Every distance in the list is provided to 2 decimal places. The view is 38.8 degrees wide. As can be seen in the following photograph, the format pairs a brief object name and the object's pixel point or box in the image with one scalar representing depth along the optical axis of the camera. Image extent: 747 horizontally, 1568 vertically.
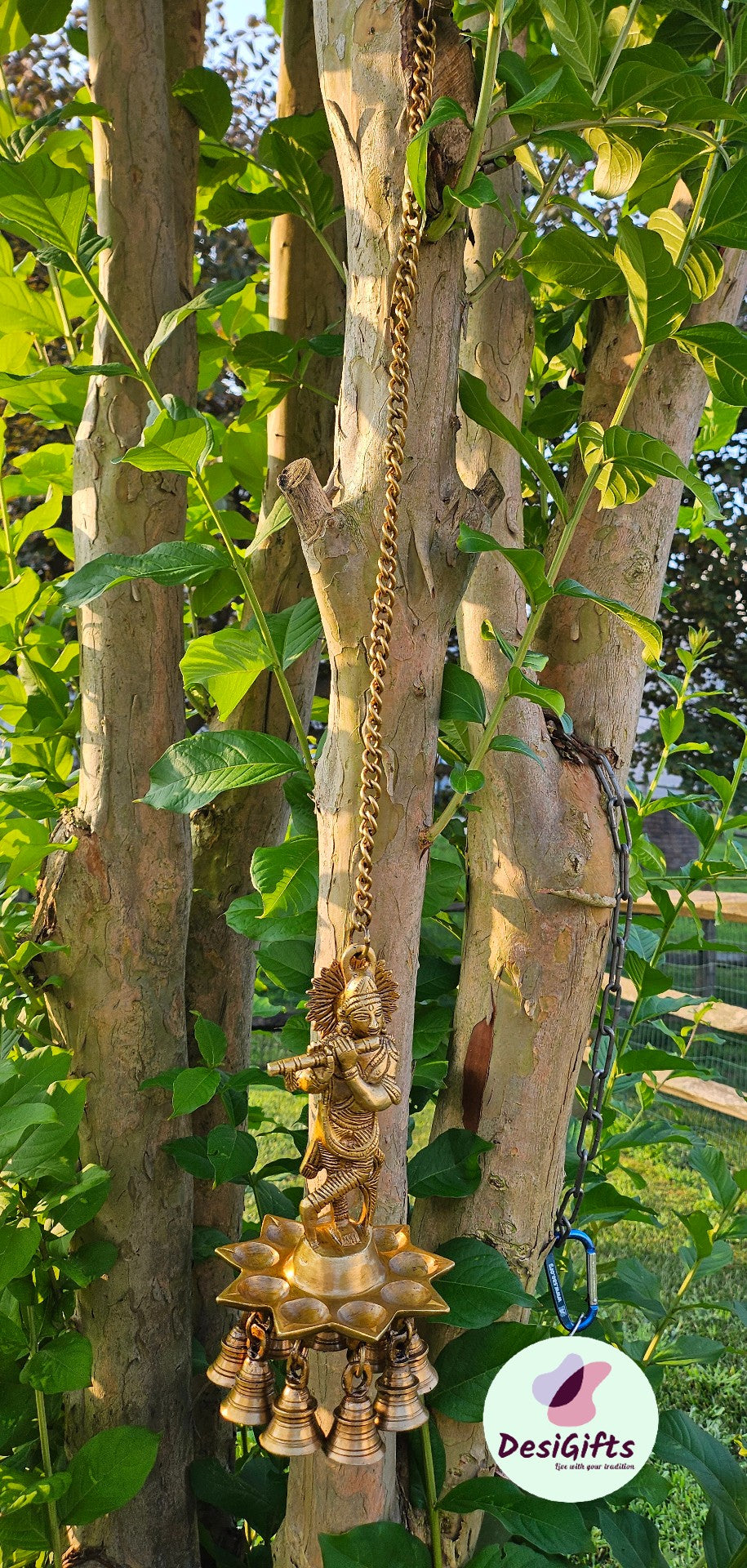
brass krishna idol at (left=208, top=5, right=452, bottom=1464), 0.74
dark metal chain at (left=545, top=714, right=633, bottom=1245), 0.95
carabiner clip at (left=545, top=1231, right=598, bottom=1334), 0.91
